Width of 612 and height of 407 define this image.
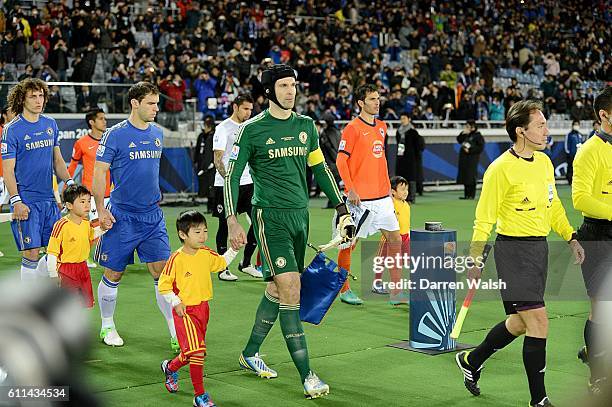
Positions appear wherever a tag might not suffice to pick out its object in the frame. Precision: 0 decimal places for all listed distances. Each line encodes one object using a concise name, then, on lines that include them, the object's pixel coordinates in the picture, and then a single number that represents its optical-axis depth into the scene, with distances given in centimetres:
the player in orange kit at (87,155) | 1091
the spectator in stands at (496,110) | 2905
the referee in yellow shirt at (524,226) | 549
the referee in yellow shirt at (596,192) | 600
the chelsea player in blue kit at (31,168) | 814
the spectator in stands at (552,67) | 3503
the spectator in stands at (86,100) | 1866
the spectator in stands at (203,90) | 2303
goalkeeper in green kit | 614
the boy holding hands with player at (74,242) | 745
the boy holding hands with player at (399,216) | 1002
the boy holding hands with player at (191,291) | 580
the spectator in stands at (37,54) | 2211
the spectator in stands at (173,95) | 2053
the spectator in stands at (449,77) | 3039
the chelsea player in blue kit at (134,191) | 725
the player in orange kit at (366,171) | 936
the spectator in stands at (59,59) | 2222
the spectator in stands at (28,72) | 2051
